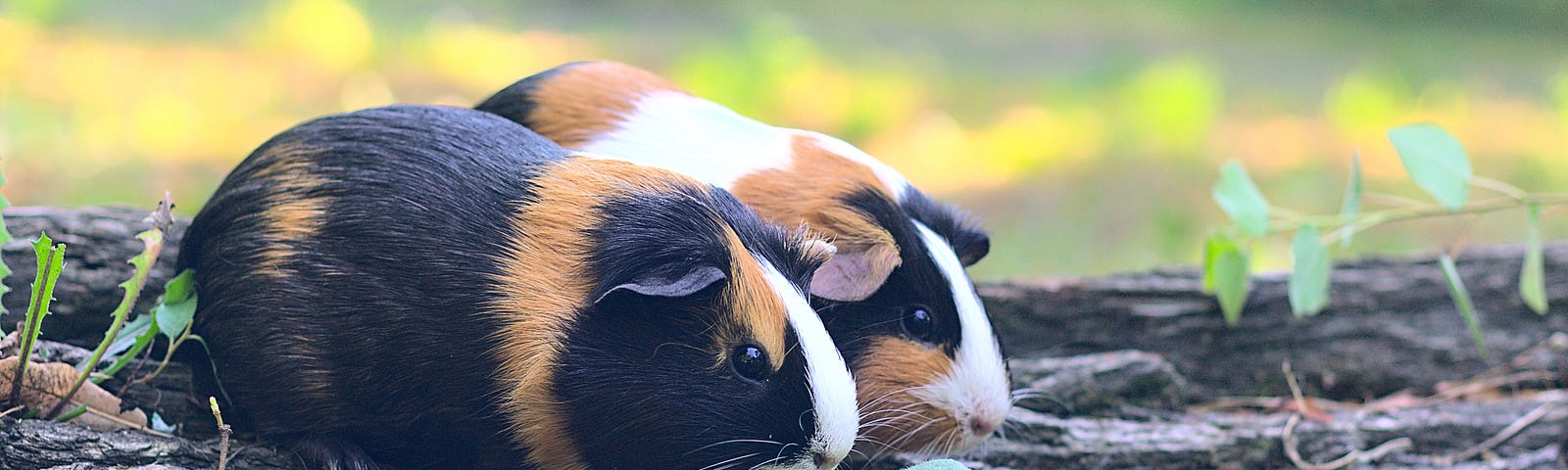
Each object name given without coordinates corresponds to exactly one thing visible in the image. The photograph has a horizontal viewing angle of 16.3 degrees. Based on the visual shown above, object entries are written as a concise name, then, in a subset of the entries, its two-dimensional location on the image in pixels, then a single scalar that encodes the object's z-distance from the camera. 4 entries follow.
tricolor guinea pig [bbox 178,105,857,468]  1.67
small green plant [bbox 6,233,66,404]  1.67
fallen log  1.82
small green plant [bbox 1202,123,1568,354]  1.91
